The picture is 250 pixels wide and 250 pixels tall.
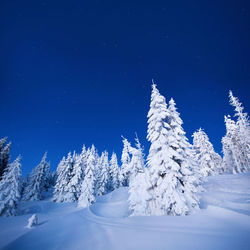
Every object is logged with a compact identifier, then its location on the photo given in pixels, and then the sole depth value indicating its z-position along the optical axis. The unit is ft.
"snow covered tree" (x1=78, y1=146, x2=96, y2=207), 96.58
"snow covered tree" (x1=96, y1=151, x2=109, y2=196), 131.72
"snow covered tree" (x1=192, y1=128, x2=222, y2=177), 120.47
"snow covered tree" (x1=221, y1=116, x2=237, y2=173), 134.62
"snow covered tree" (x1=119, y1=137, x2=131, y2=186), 131.53
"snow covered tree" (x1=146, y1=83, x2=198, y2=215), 38.55
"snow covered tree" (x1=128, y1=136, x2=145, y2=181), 59.93
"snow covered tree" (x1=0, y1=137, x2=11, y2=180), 112.68
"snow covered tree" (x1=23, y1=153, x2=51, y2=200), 131.34
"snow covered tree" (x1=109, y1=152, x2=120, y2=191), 154.81
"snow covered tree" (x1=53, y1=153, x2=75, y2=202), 114.83
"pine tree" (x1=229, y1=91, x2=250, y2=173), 96.66
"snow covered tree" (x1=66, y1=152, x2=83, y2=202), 114.83
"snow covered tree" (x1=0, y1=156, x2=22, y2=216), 75.96
